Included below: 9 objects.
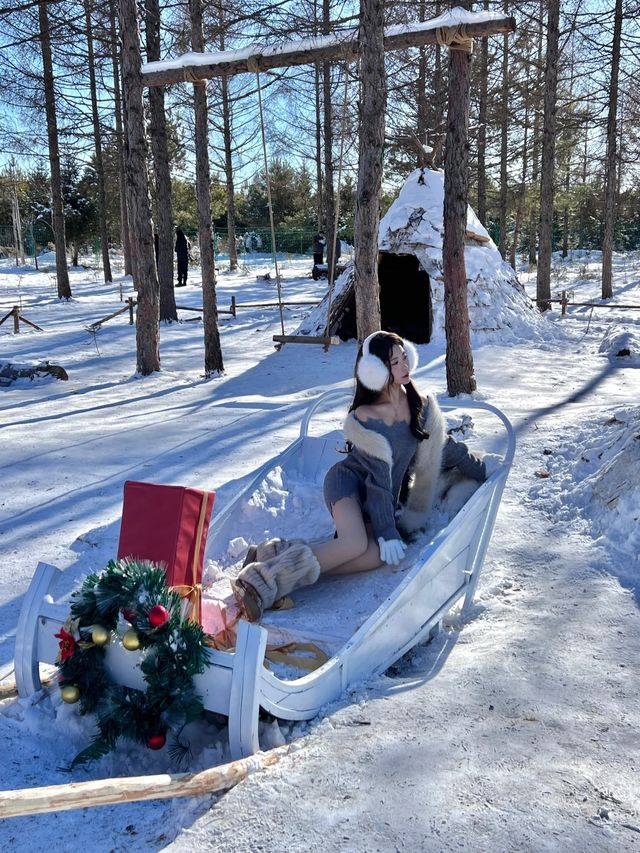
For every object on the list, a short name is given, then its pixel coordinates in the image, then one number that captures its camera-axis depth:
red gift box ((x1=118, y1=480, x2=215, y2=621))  2.91
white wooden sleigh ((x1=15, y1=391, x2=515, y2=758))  2.38
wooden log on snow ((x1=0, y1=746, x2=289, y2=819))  1.94
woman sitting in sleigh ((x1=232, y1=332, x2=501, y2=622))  3.51
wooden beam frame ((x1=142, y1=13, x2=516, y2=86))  6.87
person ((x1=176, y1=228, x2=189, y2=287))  22.59
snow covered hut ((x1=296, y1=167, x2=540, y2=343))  13.43
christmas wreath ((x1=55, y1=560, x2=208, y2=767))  2.40
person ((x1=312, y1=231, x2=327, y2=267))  25.73
